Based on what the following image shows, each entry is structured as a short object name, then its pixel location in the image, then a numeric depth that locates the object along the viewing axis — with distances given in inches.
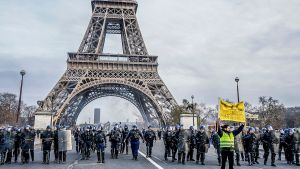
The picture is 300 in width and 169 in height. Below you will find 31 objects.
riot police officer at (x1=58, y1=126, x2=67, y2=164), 634.8
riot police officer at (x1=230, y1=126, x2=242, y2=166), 611.7
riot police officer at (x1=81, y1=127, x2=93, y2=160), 695.7
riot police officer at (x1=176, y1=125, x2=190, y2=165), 622.5
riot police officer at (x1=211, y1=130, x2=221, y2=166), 620.1
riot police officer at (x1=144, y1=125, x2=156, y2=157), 717.3
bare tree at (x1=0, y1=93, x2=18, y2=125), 2790.4
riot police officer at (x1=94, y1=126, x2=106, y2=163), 623.4
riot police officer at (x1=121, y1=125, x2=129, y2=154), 827.8
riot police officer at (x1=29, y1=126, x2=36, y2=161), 652.7
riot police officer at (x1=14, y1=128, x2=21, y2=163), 689.4
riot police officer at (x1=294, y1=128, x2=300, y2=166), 639.0
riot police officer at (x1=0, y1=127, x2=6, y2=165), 644.6
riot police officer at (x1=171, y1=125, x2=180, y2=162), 667.1
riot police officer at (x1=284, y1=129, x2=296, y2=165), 657.6
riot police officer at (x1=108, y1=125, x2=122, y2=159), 724.0
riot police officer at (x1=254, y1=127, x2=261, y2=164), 656.4
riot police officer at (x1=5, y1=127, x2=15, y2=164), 650.8
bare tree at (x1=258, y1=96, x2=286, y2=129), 2428.3
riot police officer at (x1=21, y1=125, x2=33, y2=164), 639.3
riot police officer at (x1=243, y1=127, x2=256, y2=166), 634.6
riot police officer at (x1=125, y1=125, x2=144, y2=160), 685.3
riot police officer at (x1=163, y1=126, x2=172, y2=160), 707.4
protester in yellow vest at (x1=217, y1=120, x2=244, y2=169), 394.8
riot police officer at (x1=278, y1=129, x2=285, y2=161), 727.2
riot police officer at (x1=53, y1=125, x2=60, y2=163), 664.4
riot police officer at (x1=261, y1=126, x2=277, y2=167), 629.7
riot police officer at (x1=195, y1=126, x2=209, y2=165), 629.9
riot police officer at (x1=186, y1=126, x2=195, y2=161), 660.7
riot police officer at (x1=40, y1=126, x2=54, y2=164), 638.2
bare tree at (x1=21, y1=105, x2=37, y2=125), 3789.4
